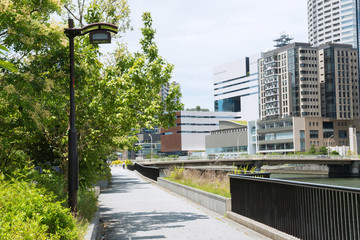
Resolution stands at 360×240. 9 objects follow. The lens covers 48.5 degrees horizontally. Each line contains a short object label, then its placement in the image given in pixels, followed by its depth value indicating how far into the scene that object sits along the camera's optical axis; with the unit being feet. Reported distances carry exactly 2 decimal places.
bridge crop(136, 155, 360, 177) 296.92
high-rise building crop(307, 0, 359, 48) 648.38
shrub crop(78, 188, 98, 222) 39.32
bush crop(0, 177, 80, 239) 19.66
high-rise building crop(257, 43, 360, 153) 465.88
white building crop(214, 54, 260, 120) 600.80
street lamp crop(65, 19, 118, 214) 32.30
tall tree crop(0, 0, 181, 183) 31.42
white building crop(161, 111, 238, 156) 580.30
